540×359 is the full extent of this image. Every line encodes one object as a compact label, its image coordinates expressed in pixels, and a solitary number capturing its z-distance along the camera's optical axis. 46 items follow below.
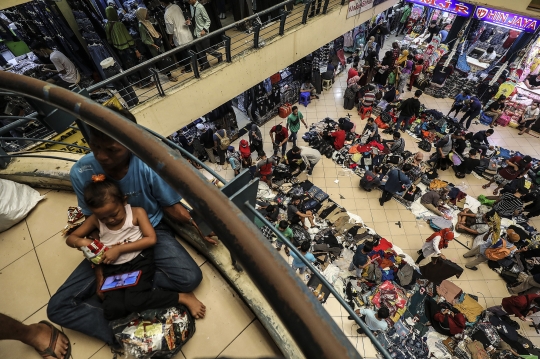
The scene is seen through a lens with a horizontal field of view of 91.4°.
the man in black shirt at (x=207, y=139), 7.72
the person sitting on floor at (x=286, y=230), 5.57
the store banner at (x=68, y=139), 4.56
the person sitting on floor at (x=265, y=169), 7.02
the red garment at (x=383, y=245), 5.96
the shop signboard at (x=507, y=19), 8.09
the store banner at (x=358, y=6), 7.75
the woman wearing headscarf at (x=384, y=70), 10.19
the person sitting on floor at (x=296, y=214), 6.26
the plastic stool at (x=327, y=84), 10.69
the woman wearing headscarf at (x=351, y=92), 9.54
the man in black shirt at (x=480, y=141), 7.86
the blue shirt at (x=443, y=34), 11.66
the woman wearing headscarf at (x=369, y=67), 10.04
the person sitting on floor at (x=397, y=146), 7.66
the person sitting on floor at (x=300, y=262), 5.14
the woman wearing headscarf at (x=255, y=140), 7.53
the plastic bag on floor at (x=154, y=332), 1.54
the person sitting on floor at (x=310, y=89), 10.43
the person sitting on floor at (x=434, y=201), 6.88
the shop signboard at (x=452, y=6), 9.26
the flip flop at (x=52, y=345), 1.62
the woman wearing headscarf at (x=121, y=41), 5.35
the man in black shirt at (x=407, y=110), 8.31
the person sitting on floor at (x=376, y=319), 4.38
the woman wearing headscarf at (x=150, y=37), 5.34
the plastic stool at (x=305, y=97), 10.08
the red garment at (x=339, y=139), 8.32
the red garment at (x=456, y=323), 4.72
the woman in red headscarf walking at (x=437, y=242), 5.39
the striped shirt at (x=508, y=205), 6.44
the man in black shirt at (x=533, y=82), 9.55
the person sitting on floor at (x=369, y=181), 7.22
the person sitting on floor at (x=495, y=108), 8.95
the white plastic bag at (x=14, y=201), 2.22
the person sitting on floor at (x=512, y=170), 6.85
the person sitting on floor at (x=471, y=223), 6.40
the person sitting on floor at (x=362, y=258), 5.21
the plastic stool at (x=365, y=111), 9.52
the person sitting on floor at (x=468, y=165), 7.26
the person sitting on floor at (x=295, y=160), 7.18
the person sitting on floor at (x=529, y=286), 4.96
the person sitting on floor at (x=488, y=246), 5.63
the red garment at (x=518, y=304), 4.76
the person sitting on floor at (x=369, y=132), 8.12
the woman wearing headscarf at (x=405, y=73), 9.94
